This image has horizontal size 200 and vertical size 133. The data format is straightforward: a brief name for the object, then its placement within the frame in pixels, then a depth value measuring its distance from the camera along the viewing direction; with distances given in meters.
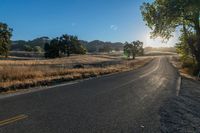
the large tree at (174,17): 11.88
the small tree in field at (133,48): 57.98
